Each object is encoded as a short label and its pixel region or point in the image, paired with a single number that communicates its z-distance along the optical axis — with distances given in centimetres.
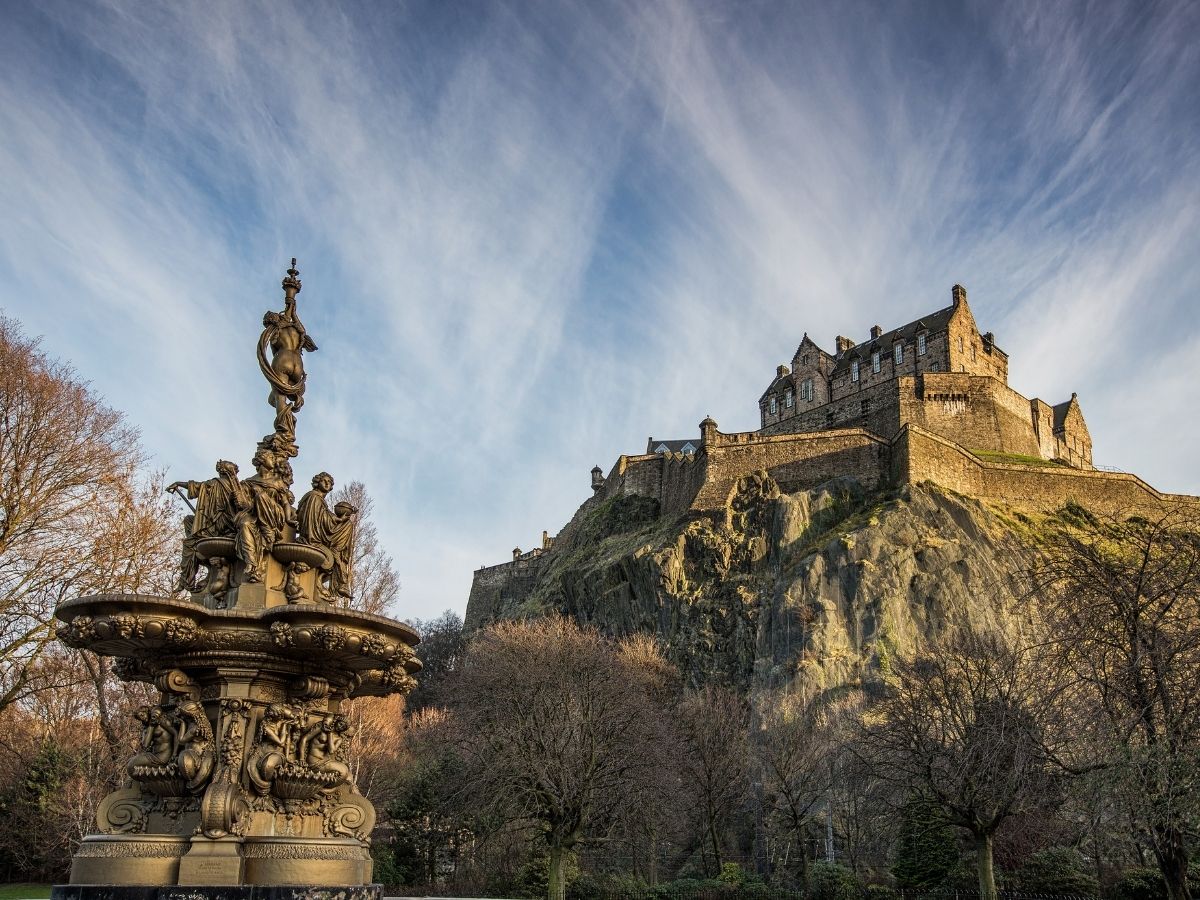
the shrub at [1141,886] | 2044
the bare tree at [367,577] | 2653
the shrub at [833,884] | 2525
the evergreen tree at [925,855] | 2530
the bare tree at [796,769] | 3042
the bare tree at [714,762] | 3412
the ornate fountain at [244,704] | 847
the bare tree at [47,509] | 1711
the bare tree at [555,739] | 2496
